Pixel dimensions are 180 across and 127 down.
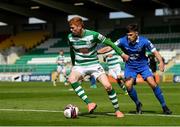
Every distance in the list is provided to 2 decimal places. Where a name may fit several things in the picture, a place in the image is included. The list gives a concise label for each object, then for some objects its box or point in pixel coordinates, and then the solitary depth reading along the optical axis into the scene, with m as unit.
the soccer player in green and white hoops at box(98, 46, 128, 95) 23.75
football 12.19
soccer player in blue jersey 13.20
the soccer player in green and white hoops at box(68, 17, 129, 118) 12.45
